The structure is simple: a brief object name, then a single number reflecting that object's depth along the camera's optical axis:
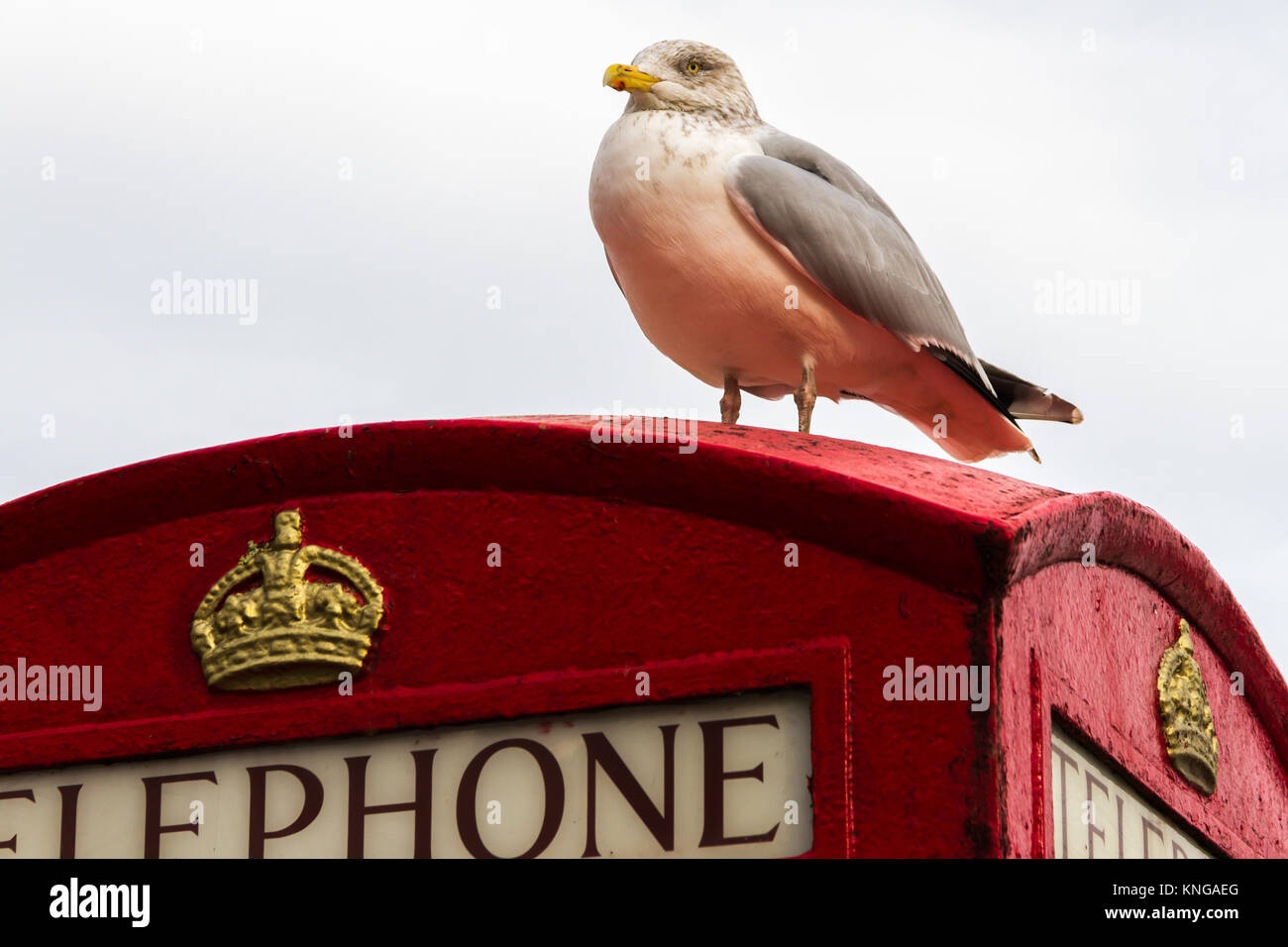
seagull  4.65
